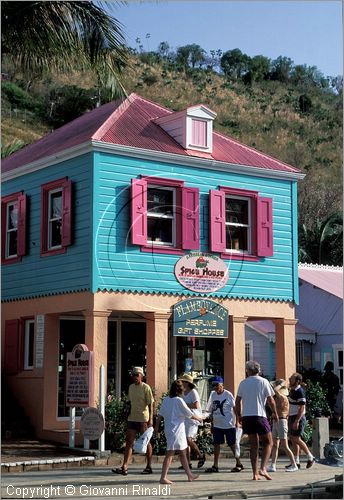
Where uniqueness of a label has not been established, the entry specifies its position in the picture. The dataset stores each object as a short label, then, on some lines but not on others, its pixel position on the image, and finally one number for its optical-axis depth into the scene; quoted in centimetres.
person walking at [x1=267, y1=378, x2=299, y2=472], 1466
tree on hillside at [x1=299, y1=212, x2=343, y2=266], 3562
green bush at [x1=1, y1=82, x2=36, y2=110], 5247
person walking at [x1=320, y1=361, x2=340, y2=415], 2223
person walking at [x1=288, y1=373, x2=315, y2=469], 1502
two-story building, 1769
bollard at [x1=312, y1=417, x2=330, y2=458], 1600
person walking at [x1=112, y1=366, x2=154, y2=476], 1388
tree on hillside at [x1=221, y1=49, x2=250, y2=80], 8294
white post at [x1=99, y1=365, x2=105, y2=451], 1568
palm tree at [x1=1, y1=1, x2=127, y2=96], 1348
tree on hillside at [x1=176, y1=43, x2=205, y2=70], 8169
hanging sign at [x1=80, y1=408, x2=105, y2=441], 1551
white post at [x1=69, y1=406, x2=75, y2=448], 1644
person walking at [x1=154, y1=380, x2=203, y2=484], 1258
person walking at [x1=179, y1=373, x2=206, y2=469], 1434
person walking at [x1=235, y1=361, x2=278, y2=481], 1310
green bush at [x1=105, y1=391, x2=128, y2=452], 1619
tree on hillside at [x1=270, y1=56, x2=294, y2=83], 8938
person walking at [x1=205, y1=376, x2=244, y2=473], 1452
